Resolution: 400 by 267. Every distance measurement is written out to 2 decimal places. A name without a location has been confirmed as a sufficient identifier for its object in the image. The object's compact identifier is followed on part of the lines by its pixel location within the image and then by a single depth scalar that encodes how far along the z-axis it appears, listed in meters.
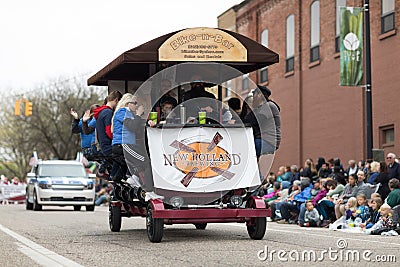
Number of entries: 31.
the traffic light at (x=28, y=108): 45.56
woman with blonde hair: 14.57
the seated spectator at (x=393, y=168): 21.11
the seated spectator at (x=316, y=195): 22.62
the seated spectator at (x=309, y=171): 26.67
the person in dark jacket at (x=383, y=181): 20.78
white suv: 32.03
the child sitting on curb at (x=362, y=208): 19.94
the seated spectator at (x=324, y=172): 25.83
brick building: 30.17
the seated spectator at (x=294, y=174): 27.86
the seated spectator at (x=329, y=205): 22.23
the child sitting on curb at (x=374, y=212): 19.19
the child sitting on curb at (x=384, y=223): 18.11
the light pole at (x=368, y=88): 24.75
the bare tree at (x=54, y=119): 74.50
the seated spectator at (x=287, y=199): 24.80
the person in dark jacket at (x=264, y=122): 14.95
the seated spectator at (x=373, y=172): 21.67
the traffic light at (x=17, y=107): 44.72
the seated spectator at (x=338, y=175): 24.34
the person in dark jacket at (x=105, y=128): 15.44
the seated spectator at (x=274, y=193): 27.14
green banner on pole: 26.88
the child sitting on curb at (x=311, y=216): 22.12
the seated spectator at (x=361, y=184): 21.50
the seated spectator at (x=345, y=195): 21.55
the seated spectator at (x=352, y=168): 24.59
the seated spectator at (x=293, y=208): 24.04
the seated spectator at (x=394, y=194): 19.05
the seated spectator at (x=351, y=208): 20.75
